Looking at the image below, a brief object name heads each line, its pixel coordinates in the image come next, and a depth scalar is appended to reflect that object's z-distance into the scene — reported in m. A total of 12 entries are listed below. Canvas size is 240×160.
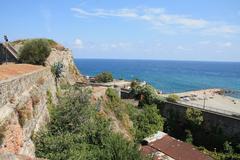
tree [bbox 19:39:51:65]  22.24
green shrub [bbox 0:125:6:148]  7.06
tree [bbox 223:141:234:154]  19.52
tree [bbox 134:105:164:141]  19.81
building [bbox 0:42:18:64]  24.14
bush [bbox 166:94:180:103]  26.51
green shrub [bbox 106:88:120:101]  20.37
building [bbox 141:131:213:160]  16.47
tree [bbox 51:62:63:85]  18.82
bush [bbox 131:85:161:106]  27.05
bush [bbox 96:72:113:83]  39.62
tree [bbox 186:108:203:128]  22.59
